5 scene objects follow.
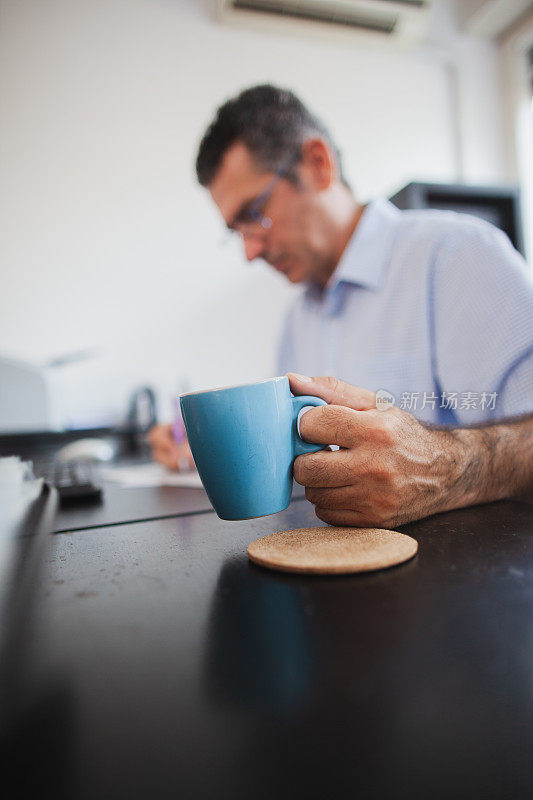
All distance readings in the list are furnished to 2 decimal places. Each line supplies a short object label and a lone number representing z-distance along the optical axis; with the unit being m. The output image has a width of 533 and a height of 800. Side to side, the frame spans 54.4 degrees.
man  0.45
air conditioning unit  2.00
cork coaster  0.33
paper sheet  0.87
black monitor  1.88
